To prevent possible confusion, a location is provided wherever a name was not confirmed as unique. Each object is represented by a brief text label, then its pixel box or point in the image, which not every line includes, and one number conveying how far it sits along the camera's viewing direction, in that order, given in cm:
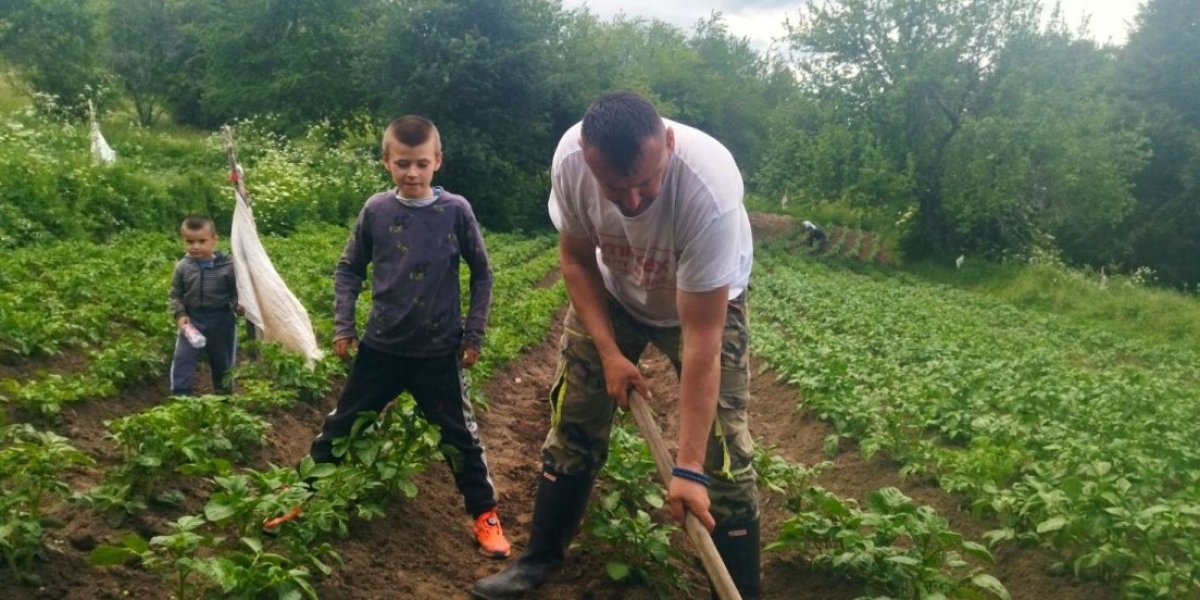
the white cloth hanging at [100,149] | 1636
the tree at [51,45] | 2553
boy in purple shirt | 412
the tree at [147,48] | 3653
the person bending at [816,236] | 3603
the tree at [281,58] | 3159
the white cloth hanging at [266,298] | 674
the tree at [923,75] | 3167
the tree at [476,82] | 2803
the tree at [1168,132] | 3412
